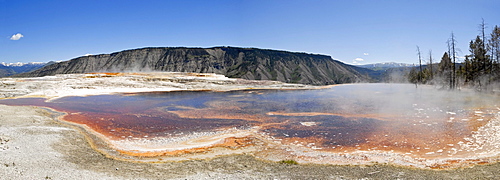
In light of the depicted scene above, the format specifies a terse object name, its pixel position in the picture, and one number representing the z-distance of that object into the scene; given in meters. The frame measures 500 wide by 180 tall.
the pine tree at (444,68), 48.41
